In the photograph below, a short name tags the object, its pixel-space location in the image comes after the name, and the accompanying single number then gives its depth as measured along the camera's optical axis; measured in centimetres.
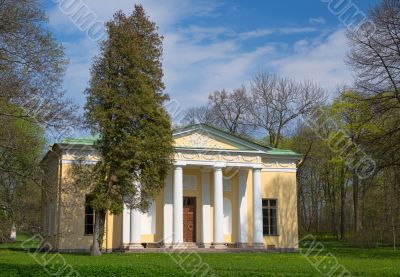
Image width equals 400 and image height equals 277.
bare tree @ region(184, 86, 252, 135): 4900
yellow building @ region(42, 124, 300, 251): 2955
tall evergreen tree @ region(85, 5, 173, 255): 2428
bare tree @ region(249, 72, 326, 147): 4588
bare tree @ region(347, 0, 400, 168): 2420
